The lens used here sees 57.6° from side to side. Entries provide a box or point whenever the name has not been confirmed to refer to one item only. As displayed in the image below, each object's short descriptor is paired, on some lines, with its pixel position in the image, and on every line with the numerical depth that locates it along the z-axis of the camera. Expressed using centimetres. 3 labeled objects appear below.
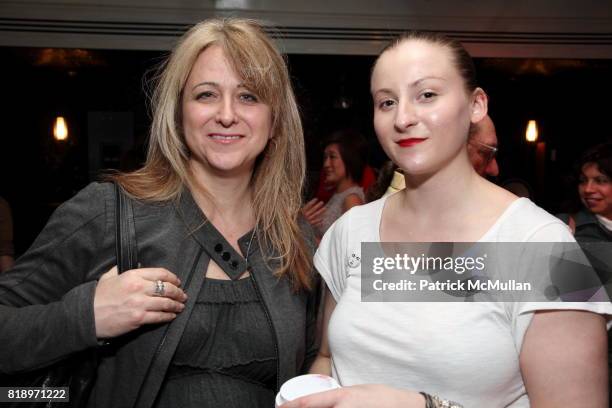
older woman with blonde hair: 139
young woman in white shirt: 110
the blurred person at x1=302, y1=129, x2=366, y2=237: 430
